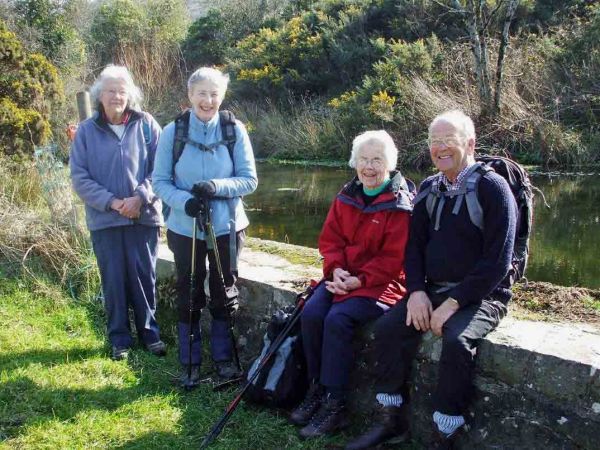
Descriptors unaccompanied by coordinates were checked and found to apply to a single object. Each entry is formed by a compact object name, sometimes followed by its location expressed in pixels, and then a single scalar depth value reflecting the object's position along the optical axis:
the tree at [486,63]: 13.48
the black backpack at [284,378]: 3.18
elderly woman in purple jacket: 3.88
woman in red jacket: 3.02
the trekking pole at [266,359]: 3.02
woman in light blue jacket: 3.57
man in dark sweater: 2.62
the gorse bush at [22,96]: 8.24
